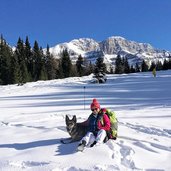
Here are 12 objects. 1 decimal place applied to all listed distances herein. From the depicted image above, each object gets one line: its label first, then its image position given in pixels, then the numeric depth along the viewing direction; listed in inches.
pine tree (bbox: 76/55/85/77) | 1836.5
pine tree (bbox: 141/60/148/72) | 2351.2
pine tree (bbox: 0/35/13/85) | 1409.5
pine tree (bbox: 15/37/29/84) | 1413.3
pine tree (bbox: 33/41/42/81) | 1618.2
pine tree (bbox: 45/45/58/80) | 1748.3
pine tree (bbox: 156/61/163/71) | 2431.0
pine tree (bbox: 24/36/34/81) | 1644.4
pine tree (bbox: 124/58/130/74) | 2110.3
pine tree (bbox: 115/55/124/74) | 2067.1
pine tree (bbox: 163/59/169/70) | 2131.7
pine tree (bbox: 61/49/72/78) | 1738.9
